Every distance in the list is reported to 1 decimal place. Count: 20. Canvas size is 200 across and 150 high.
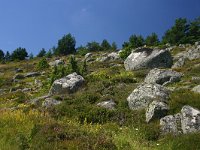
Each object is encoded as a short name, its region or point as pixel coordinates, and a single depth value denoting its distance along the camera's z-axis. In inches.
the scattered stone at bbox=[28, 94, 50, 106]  501.8
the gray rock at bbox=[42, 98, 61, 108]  456.3
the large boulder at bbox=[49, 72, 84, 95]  569.2
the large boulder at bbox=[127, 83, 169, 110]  412.0
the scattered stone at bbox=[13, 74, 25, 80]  1181.0
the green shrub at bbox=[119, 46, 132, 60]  1298.4
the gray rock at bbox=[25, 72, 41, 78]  1220.2
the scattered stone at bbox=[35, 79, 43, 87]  895.1
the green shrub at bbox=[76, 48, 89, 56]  1942.8
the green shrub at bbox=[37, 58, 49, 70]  1435.3
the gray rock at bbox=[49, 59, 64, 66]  1605.9
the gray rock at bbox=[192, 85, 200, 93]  447.7
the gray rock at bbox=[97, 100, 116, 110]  423.2
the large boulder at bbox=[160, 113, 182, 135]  326.5
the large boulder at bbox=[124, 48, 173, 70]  834.2
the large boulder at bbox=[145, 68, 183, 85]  591.5
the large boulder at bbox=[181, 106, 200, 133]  318.2
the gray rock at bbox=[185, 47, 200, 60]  1006.9
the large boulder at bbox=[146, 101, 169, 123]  365.2
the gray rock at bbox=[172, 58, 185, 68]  872.8
